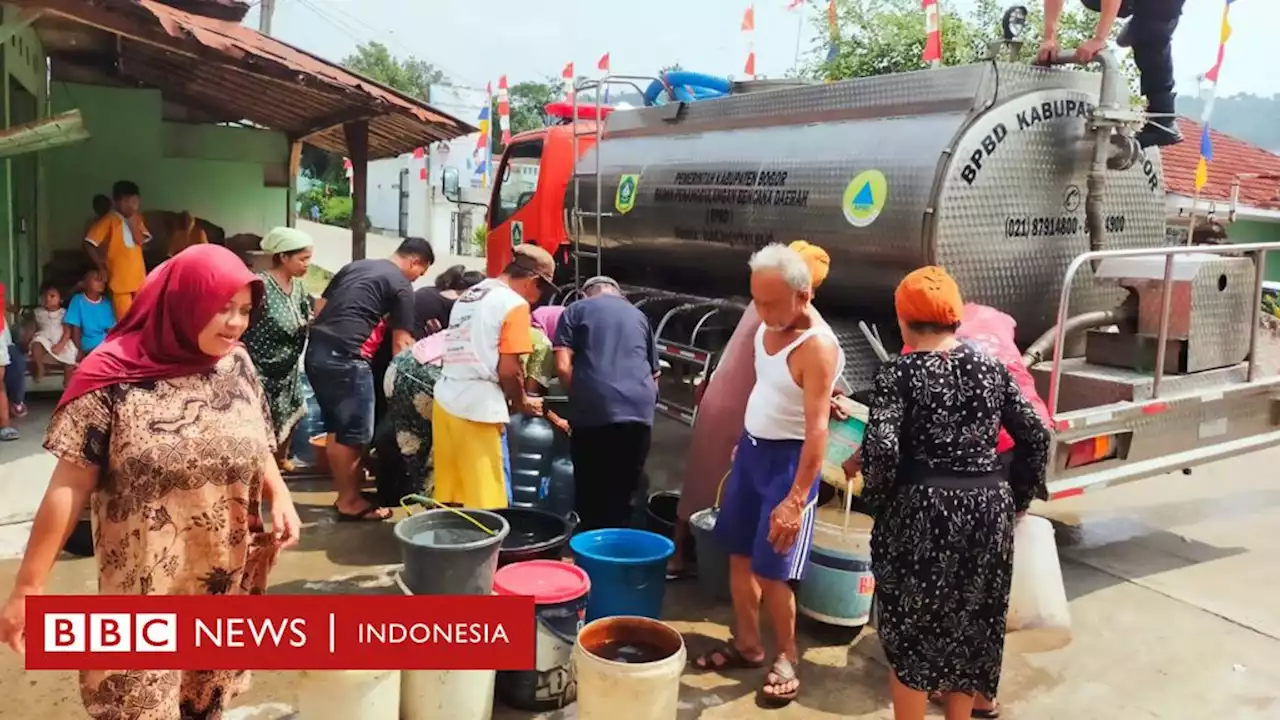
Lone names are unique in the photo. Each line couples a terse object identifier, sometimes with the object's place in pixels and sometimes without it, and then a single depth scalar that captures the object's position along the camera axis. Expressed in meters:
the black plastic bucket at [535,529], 3.94
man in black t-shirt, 5.19
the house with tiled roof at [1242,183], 16.70
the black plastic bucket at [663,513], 4.97
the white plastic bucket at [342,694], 2.93
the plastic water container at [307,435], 6.52
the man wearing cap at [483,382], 4.20
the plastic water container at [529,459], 5.32
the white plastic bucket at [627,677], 2.95
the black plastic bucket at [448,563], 3.33
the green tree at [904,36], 19.16
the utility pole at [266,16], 18.36
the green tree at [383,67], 57.00
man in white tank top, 3.34
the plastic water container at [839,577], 4.09
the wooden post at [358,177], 9.27
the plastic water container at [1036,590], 3.79
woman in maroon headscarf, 2.20
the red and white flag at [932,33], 10.30
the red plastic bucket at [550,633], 3.36
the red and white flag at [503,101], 21.38
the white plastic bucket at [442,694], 3.17
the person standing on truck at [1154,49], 5.20
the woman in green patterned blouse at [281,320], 4.92
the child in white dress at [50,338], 7.58
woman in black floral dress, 2.82
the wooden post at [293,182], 11.64
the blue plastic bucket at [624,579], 3.80
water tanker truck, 4.65
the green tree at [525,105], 49.31
